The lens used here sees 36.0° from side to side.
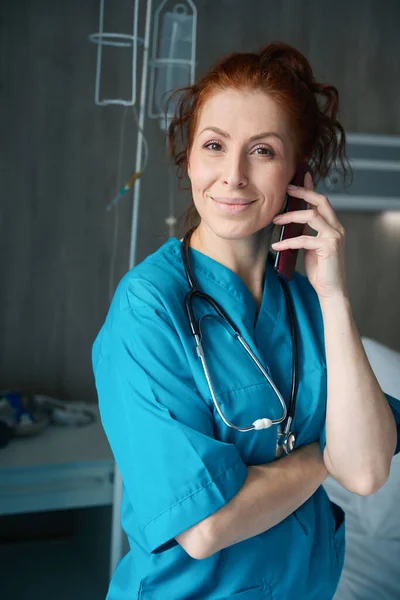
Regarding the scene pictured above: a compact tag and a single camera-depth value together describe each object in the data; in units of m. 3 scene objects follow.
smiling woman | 0.99
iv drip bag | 2.12
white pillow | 1.58
